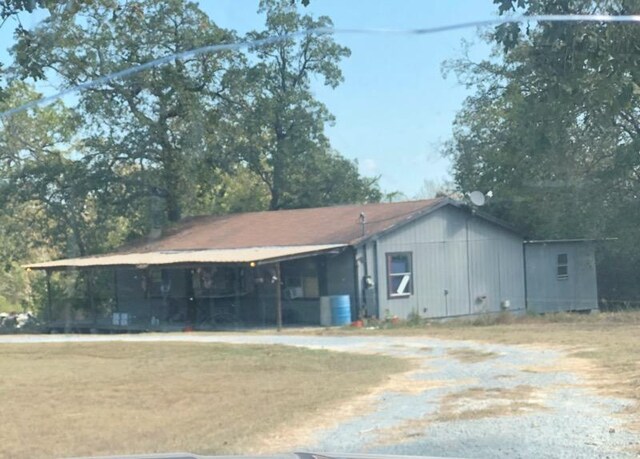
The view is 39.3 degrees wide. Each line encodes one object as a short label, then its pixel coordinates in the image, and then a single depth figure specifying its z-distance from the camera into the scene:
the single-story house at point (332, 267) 26.50
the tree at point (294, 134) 34.00
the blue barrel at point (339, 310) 25.58
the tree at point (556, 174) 29.81
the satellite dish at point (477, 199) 28.47
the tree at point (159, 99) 27.34
